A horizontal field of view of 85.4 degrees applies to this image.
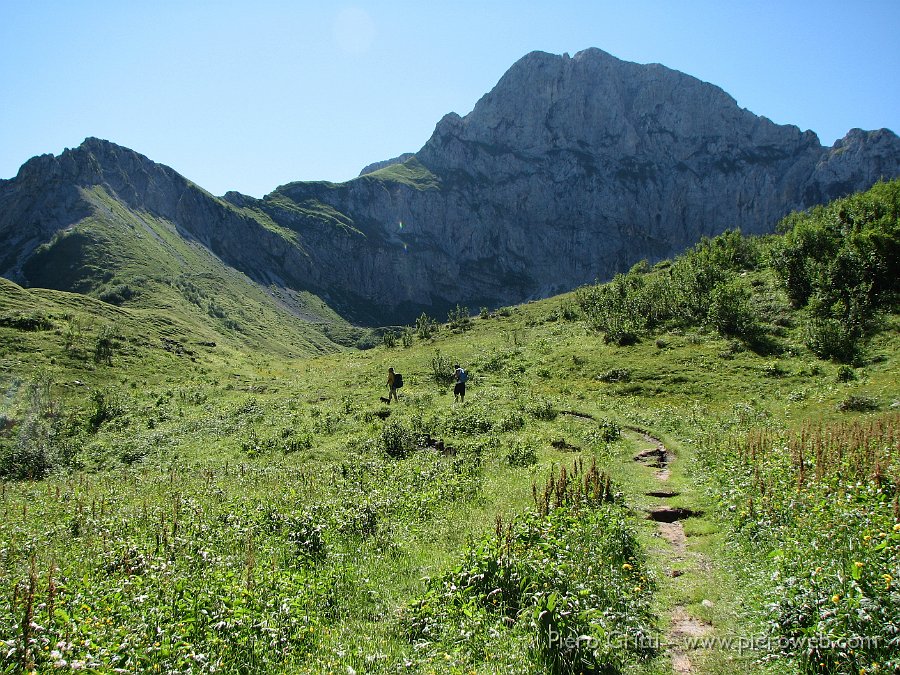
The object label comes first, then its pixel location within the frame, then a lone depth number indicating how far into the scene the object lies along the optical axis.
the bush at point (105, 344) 57.52
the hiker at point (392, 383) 35.91
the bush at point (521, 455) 20.14
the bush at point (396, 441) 22.73
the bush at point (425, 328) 75.06
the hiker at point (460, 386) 33.59
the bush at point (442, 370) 43.31
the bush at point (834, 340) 33.41
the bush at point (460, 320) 76.34
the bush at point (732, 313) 41.22
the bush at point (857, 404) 24.17
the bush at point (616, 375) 37.84
